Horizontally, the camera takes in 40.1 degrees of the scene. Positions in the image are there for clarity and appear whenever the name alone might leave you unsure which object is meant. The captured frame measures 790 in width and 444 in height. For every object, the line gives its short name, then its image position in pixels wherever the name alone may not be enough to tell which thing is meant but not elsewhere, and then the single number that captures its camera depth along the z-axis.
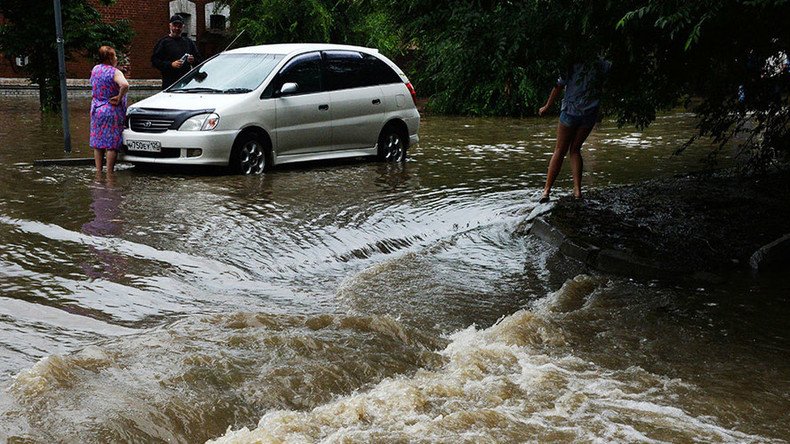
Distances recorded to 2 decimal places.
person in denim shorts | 10.70
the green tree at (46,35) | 23.97
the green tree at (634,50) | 7.50
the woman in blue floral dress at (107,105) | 13.17
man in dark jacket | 16.30
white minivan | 13.10
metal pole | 14.66
